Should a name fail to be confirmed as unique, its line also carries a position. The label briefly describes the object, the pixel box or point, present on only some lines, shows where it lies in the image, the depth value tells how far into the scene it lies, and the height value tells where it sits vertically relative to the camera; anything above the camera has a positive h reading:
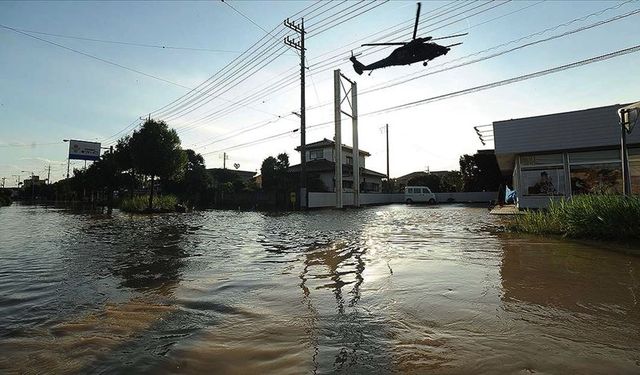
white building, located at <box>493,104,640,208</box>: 16.44 +2.68
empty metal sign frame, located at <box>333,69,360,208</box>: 31.41 +7.55
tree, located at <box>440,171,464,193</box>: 49.71 +3.53
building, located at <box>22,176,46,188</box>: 95.70 +7.63
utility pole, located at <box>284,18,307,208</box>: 28.36 +8.19
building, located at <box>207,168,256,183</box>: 55.44 +5.26
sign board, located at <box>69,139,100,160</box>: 42.34 +6.93
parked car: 41.03 +1.40
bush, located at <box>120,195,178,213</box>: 27.92 +0.33
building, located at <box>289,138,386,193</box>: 39.22 +4.40
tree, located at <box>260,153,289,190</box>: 39.19 +3.98
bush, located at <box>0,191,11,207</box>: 46.89 +1.16
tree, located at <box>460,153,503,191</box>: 41.75 +4.07
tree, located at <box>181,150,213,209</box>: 39.91 +2.69
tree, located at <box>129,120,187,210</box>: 27.16 +4.38
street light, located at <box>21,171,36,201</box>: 86.62 +4.25
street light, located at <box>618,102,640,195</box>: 9.40 +1.95
